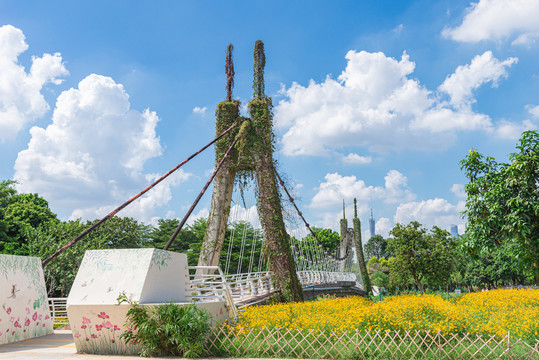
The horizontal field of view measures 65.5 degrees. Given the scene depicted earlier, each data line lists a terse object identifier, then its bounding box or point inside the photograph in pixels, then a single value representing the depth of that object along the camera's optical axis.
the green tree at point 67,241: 23.09
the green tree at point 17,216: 28.67
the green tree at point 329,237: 63.82
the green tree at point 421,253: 28.45
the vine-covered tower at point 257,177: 16.30
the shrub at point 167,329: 8.48
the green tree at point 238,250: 41.83
